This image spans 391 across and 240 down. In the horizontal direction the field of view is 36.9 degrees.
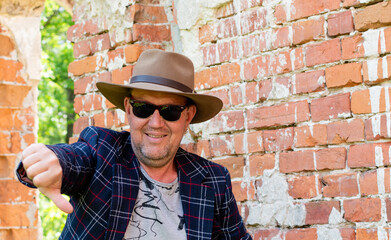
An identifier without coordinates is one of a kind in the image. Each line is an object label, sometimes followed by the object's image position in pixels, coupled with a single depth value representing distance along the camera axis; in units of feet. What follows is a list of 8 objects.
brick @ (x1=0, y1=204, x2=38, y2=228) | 15.94
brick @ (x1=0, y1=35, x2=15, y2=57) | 16.71
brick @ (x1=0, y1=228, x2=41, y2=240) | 16.06
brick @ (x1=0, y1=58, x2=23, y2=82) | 16.55
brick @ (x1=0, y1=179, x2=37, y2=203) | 16.11
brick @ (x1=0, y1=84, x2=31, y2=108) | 16.44
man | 7.98
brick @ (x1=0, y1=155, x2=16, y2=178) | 16.20
